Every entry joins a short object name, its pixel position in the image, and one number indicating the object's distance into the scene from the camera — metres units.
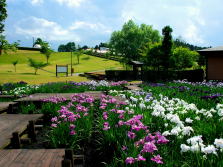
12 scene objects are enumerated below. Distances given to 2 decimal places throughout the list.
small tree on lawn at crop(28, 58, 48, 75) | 43.66
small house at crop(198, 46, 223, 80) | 19.44
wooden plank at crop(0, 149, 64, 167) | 3.27
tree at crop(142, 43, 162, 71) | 24.92
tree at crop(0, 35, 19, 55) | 31.05
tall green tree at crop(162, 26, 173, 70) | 23.77
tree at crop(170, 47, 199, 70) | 29.35
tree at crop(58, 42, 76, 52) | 147.49
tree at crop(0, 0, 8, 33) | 29.17
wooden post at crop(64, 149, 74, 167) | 3.13
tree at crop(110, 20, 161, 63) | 57.75
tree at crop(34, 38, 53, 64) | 62.81
